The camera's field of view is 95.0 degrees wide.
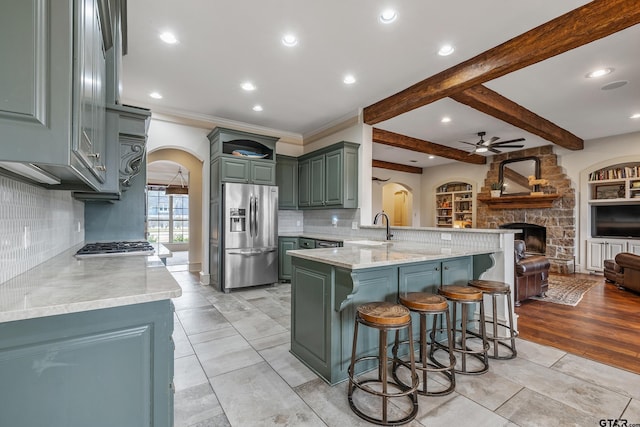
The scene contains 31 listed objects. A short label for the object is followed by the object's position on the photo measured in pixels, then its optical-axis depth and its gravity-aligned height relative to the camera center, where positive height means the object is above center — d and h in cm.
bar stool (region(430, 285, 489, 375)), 230 -77
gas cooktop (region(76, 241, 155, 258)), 212 -27
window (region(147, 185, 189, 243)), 1083 -6
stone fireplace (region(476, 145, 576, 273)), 667 -2
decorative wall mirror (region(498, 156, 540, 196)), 726 +106
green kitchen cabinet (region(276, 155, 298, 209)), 577 +68
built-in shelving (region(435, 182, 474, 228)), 900 +33
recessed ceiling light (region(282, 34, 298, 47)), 290 +177
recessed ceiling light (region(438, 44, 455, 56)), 304 +175
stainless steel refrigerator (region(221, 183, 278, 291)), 472 -33
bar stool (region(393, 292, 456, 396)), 202 -71
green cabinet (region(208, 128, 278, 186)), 482 +96
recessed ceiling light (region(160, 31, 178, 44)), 289 +178
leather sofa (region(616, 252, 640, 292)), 455 -91
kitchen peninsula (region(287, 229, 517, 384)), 214 -55
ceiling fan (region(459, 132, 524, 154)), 556 +133
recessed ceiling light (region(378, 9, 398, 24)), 254 +176
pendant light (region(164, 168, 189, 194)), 1055 +97
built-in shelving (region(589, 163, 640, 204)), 596 +65
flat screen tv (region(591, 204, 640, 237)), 601 -12
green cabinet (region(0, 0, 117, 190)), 75 +36
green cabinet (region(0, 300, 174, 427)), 92 -53
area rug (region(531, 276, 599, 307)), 439 -128
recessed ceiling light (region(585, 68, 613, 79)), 348 +172
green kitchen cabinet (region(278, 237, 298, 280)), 538 -71
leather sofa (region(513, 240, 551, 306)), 417 -89
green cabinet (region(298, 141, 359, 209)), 487 +67
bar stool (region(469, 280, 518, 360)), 255 -74
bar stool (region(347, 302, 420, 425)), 175 -78
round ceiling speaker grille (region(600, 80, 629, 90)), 378 +171
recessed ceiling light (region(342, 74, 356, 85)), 371 +176
